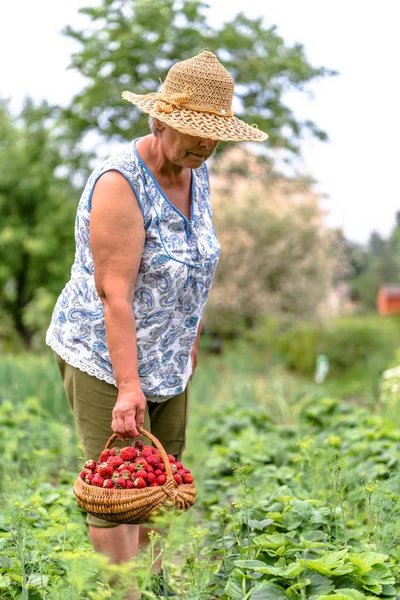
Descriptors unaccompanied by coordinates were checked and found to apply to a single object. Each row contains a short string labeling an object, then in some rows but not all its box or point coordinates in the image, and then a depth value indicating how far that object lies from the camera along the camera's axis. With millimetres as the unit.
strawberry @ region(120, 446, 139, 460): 4678
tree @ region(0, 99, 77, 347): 37219
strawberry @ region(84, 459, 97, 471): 4833
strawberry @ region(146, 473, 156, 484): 4533
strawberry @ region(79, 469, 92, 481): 4759
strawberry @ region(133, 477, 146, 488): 4464
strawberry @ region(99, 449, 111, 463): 4826
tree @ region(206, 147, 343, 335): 25584
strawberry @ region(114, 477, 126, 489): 4500
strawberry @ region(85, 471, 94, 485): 4683
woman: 4895
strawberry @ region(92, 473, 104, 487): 4594
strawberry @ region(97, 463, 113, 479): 4623
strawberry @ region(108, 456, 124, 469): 4660
